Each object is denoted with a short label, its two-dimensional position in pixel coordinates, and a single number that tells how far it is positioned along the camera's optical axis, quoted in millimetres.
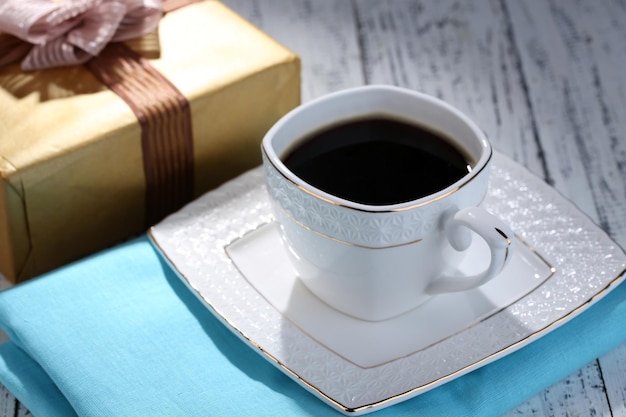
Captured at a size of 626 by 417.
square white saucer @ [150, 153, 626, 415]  578
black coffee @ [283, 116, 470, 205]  586
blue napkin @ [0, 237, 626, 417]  576
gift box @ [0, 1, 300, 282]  628
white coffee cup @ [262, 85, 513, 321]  562
